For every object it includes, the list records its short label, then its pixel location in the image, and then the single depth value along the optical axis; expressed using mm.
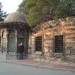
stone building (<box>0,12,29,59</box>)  14834
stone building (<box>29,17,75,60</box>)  11861
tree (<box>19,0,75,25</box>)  12359
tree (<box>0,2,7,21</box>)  26832
